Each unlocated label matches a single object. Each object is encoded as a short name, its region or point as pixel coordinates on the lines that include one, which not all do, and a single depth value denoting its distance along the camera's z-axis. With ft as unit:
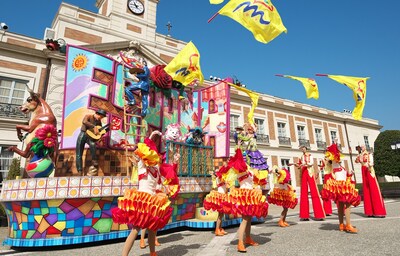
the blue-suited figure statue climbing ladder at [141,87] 22.59
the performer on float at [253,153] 22.89
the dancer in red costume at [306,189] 23.39
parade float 15.53
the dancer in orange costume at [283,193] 21.02
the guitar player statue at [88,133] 18.48
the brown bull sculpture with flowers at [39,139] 16.99
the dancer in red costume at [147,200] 10.94
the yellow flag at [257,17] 16.93
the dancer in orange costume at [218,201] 17.67
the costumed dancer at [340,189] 16.51
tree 64.13
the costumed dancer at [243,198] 13.60
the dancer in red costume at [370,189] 23.35
